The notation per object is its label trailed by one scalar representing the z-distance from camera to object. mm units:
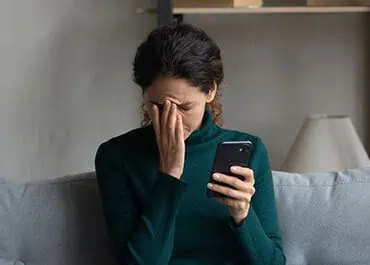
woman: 2403
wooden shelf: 3056
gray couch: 2549
